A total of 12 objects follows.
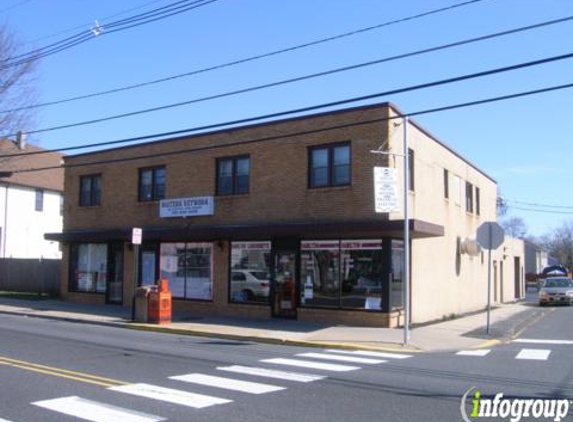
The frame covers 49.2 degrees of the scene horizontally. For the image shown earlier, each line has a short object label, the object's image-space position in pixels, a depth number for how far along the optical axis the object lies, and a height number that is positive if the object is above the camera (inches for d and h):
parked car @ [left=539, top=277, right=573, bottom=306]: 1359.5 -61.8
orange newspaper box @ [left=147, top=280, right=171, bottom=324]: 759.7 -57.5
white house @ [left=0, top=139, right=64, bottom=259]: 1660.9 +141.9
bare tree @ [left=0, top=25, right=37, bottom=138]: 1125.1 +327.6
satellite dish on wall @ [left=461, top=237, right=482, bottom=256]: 1040.2 +30.1
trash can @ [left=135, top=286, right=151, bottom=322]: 773.9 -55.7
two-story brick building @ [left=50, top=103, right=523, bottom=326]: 743.7 +52.2
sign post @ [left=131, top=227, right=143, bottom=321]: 794.1 +24.6
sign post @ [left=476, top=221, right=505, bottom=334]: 695.7 +32.8
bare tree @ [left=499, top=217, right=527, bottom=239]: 4891.7 +309.3
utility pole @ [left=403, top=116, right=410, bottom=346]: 601.0 +23.3
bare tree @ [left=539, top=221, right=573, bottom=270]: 4756.4 +164.6
